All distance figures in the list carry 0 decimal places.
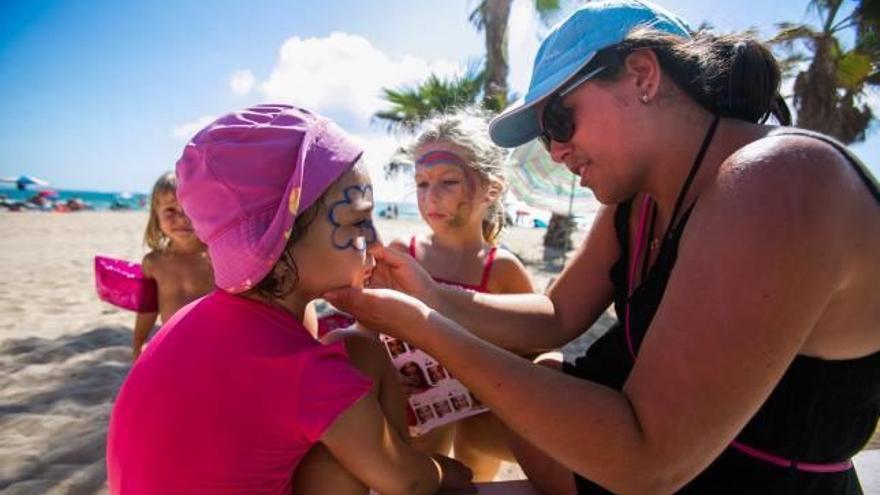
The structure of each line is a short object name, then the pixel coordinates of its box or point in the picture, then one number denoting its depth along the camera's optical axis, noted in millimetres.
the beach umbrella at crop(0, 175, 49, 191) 44531
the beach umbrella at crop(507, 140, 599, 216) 4582
